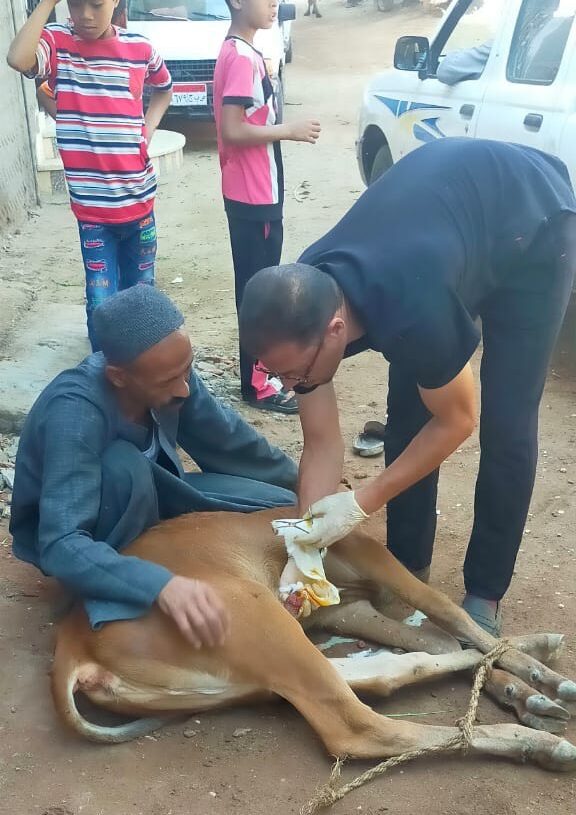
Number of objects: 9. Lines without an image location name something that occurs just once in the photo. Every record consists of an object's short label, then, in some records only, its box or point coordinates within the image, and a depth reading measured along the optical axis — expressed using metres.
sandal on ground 4.84
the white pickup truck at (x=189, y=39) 11.96
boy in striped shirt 4.68
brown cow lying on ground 2.71
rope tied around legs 2.56
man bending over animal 2.50
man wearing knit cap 2.77
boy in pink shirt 4.78
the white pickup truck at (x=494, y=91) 5.47
